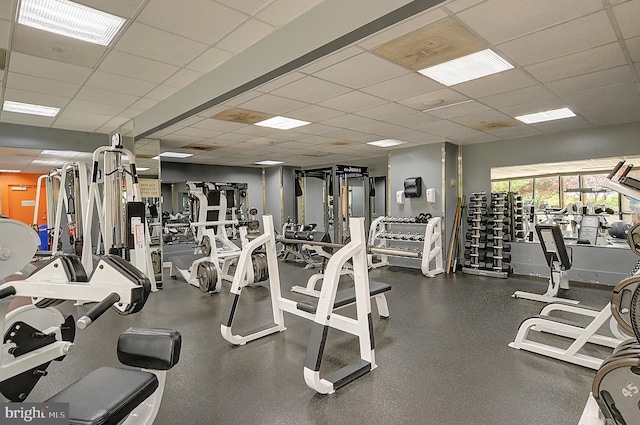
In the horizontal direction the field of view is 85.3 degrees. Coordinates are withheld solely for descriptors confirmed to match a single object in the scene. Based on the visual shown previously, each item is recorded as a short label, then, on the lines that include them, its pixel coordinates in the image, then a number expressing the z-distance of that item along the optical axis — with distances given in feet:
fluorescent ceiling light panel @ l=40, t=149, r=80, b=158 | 21.88
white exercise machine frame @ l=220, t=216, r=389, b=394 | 8.07
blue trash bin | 29.29
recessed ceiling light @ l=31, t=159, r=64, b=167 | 26.80
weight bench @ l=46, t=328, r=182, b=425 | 4.62
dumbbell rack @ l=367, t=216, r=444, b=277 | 20.66
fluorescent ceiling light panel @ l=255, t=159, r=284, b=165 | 31.39
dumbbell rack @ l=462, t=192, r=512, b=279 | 20.47
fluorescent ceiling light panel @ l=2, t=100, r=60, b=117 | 15.04
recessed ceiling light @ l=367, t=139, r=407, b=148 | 22.09
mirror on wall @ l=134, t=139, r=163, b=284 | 18.53
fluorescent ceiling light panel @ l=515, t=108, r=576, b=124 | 15.28
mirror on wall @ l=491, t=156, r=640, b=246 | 18.86
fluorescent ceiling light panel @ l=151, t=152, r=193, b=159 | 26.17
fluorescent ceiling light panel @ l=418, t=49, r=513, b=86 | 9.83
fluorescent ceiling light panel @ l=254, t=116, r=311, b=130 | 16.40
